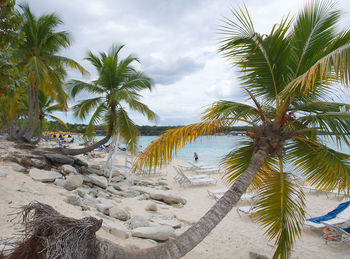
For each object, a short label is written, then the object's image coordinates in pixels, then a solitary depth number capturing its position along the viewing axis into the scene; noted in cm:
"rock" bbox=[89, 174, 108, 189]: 864
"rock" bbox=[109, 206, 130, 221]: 575
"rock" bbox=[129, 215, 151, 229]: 514
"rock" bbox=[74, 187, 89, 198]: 677
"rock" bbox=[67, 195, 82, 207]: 563
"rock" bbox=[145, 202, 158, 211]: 729
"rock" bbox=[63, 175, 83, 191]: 707
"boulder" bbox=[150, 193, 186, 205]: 889
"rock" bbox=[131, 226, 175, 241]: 454
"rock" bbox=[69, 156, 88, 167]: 1095
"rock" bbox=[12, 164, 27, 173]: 729
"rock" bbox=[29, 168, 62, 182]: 700
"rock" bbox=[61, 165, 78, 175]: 881
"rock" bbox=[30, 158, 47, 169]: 836
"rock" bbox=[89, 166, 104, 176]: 1137
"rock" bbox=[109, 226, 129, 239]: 436
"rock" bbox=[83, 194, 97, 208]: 611
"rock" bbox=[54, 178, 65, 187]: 709
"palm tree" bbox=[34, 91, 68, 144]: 1720
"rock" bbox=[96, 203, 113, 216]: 589
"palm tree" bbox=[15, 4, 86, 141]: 993
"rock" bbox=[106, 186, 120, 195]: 871
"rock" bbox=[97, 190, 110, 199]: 750
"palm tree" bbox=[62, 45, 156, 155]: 1059
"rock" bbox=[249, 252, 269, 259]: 455
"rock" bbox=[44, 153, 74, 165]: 945
